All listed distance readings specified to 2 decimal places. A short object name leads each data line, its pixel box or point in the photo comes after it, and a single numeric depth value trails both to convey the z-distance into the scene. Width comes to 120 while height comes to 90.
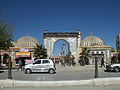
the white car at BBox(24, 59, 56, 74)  23.58
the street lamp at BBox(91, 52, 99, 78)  10.19
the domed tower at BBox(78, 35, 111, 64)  61.06
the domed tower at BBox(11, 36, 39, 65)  56.97
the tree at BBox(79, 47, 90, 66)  55.77
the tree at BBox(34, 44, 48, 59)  53.34
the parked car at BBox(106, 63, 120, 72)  25.23
